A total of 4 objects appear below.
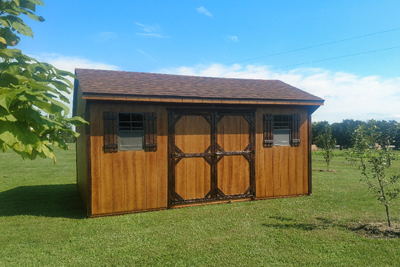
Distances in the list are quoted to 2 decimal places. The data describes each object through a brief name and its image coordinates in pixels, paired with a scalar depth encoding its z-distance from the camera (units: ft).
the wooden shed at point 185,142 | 24.95
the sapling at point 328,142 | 60.92
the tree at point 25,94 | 7.04
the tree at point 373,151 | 19.91
